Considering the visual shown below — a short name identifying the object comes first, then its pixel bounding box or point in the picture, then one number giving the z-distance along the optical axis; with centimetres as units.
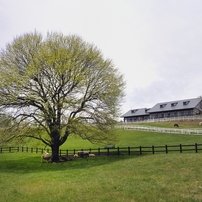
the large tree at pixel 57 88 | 2150
